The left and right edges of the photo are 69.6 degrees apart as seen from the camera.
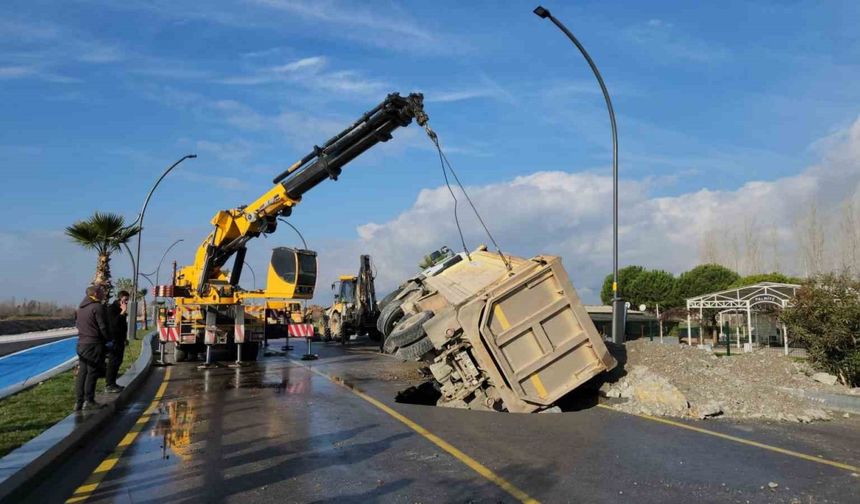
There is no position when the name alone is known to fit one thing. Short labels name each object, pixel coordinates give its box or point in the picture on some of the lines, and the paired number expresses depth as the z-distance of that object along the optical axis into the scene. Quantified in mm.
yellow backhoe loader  28562
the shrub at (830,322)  11789
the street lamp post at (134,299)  25628
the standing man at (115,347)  10677
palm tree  26203
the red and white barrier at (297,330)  19234
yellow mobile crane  16672
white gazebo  23344
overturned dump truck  9391
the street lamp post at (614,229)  13873
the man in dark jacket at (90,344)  8820
